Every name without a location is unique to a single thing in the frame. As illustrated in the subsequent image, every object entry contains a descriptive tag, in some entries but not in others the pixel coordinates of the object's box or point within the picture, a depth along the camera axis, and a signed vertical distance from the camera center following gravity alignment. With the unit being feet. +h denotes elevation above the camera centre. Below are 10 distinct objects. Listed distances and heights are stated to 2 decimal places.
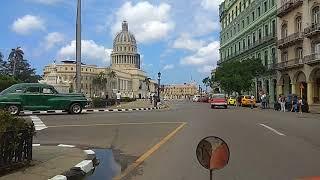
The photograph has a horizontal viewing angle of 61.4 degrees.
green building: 127.25 +34.54
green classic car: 53.24 -0.39
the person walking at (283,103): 84.50 -2.49
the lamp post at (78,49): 71.79 +12.43
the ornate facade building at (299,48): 99.29 +18.63
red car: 92.05 -1.92
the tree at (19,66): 217.54 +25.08
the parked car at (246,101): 108.35 -2.34
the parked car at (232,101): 127.50 -2.69
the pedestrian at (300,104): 78.06 -2.59
